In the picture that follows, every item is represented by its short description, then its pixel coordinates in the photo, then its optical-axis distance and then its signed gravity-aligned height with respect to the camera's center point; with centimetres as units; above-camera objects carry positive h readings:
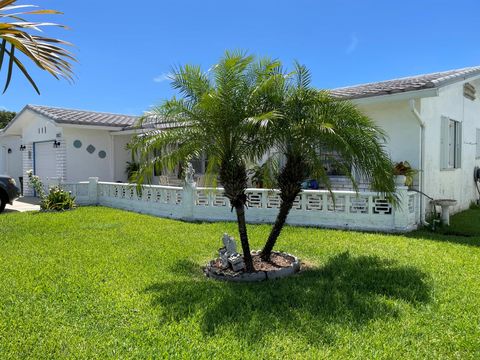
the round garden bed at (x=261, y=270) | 609 -165
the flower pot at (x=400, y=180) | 933 -19
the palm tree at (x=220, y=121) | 607 +84
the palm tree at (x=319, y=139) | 600 +54
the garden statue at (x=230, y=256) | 632 -146
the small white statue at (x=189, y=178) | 1196 -20
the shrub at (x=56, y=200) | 1398 -109
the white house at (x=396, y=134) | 1010 +143
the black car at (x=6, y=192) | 1425 -79
